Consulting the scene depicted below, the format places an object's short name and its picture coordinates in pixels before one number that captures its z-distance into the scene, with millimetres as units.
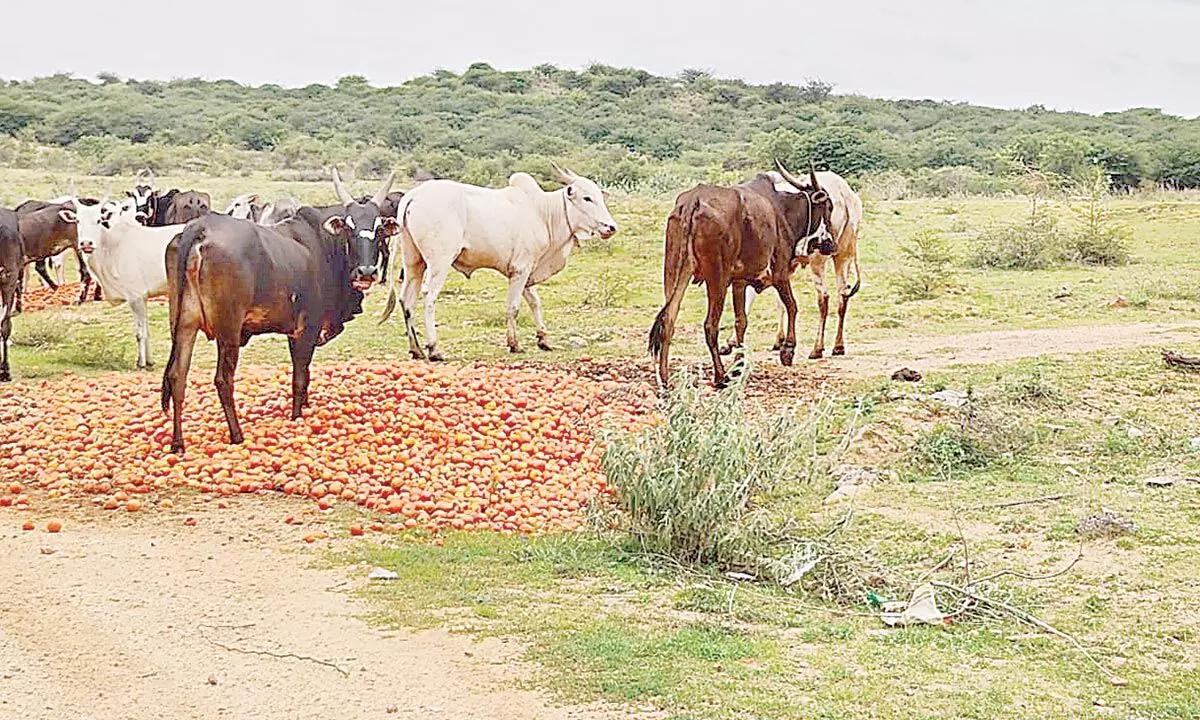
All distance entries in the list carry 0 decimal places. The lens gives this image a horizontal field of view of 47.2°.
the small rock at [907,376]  11141
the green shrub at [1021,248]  19375
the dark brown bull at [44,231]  16250
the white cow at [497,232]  12547
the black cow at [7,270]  11906
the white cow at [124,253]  13086
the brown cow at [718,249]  10930
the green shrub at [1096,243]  19344
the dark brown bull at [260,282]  8500
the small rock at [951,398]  10211
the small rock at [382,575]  6605
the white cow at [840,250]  12820
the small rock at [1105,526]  7082
